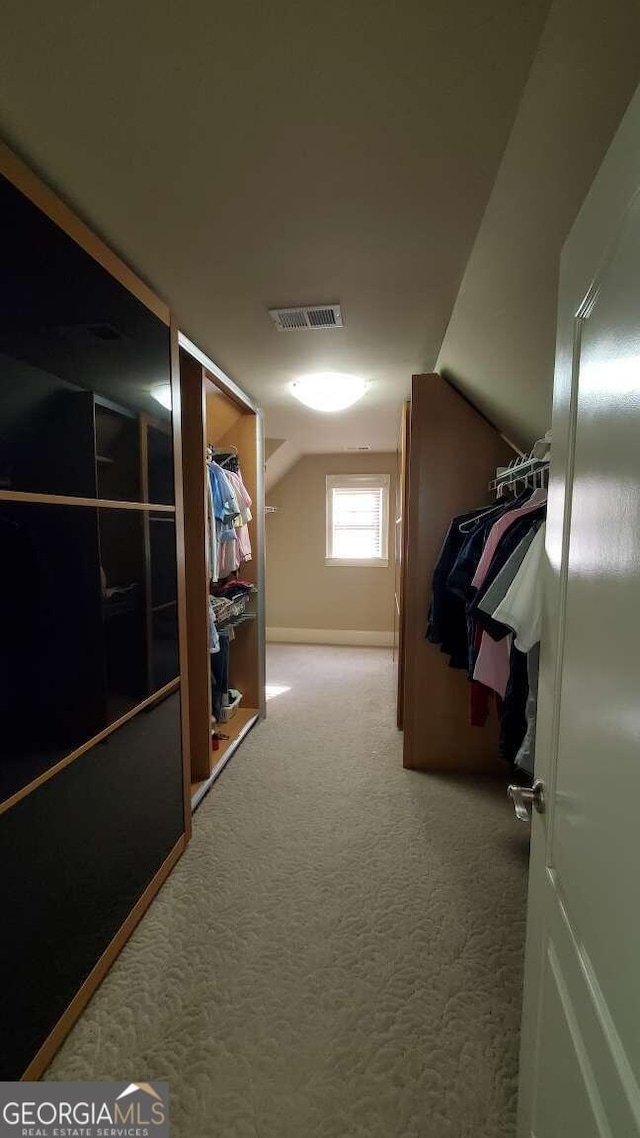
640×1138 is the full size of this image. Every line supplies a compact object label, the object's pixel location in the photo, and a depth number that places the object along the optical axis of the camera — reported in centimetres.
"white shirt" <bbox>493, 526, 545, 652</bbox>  122
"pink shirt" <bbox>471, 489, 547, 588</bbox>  163
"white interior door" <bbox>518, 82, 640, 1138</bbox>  52
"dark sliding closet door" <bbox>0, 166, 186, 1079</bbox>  105
